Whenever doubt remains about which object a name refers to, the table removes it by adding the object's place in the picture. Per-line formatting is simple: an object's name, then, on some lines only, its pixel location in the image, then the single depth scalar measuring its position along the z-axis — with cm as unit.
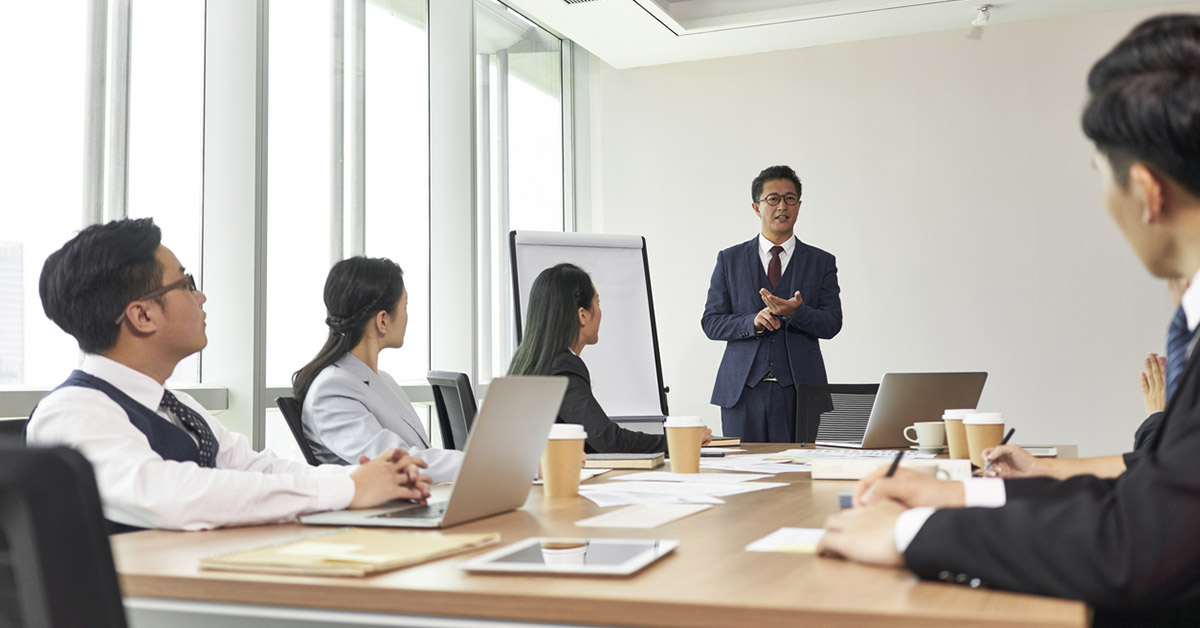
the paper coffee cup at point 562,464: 170
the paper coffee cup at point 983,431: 209
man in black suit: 85
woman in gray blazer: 243
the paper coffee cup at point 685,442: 208
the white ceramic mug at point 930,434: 251
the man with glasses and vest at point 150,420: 139
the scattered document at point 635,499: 159
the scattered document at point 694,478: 192
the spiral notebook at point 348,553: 101
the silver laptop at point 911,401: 270
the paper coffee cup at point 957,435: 231
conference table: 82
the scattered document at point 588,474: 201
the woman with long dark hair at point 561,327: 294
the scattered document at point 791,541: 111
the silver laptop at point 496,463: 135
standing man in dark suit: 445
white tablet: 98
